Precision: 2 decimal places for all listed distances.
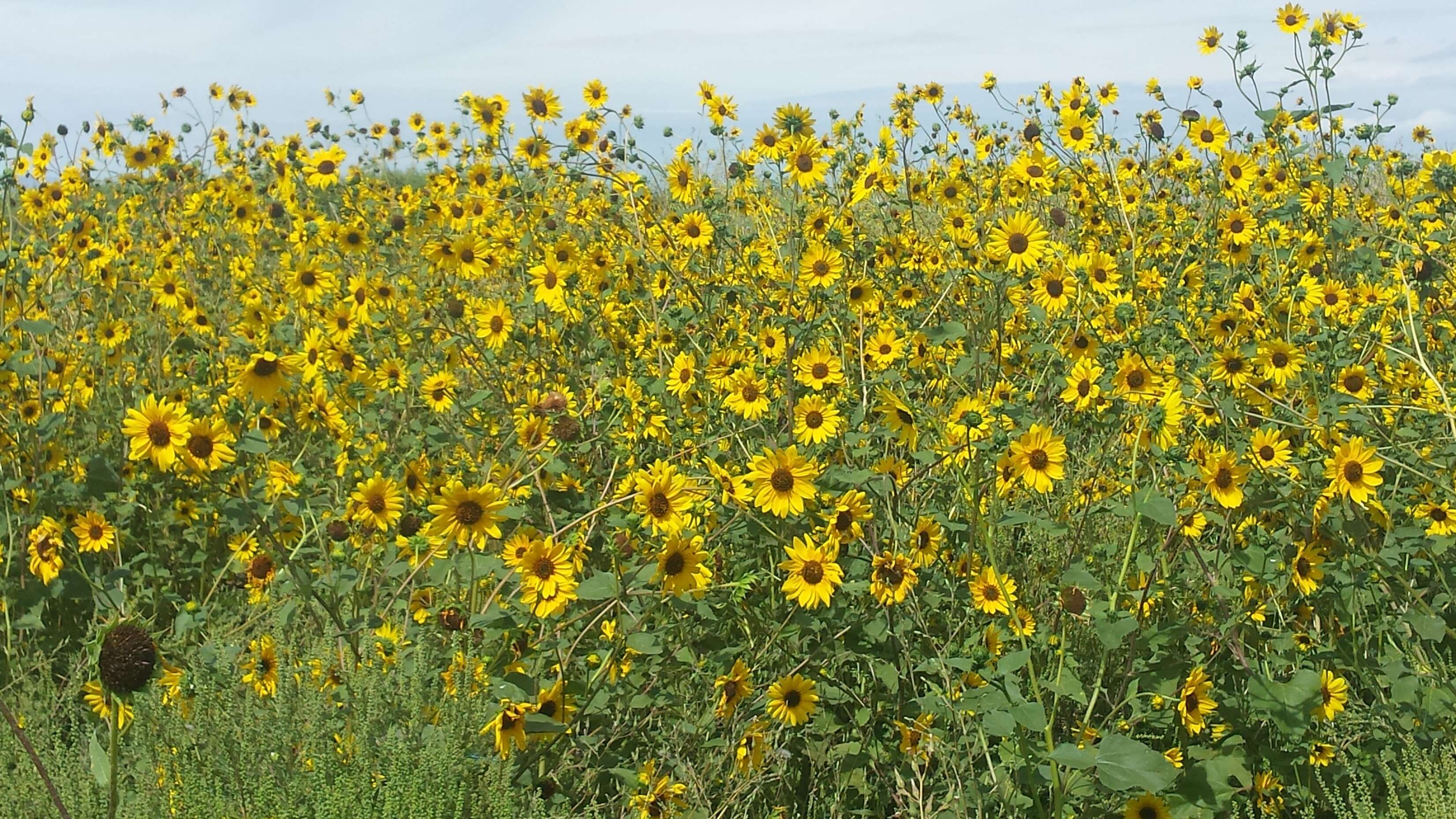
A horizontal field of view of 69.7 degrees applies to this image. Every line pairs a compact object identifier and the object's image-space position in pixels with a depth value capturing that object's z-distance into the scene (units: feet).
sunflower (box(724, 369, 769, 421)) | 8.30
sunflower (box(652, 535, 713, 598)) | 6.06
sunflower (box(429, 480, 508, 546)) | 6.56
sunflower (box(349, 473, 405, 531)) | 7.94
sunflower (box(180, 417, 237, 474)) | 7.09
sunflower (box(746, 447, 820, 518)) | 6.47
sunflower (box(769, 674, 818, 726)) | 6.61
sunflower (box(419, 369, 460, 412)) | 10.13
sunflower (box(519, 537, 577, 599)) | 6.27
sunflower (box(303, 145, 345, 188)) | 15.26
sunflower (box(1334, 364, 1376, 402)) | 9.33
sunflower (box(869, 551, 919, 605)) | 6.35
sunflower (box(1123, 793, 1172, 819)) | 6.38
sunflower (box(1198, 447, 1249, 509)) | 6.89
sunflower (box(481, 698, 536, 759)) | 5.89
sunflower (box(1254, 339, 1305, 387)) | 8.70
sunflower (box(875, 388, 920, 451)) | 6.87
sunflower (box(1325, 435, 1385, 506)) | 6.94
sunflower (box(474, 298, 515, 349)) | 11.73
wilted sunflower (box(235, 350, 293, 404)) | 7.77
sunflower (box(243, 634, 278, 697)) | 7.20
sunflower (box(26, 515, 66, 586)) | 8.41
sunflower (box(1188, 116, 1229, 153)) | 14.90
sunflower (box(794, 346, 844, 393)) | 8.35
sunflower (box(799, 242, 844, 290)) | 9.84
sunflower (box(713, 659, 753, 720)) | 6.55
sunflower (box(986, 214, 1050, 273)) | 9.62
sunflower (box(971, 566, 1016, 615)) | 6.81
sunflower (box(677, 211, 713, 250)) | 11.47
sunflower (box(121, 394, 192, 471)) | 6.98
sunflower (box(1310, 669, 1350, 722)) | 6.70
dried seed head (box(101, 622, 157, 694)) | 4.35
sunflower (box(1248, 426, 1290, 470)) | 7.45
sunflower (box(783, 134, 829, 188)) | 10.14
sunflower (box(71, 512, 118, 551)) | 9.26
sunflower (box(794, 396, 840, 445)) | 7.79
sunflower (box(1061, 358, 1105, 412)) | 8.43
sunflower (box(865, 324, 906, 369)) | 9.36
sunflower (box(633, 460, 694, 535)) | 6.61
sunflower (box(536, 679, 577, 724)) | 6.24
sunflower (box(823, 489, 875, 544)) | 6.58
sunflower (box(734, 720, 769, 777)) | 6.48
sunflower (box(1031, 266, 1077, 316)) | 10.24
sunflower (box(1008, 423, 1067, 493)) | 6.97
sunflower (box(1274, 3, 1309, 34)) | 12.50
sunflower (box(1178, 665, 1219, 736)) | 6.55
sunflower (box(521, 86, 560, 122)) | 13.50
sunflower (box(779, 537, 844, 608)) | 6.40
